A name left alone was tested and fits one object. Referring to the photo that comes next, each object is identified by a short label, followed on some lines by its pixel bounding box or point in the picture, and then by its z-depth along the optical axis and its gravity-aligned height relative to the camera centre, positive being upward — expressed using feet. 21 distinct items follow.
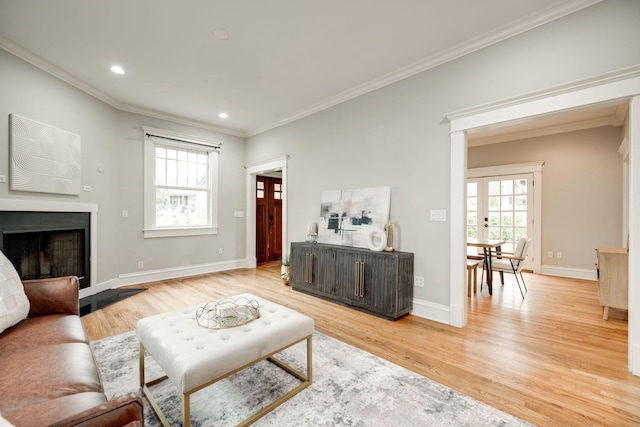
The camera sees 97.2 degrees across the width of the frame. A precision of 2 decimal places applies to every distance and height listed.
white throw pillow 5.23 -1.68
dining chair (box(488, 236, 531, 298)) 12.82 -2.27
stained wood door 21.36 -0.44
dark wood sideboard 9.86 -2.48
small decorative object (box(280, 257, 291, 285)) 15.00 -3.13
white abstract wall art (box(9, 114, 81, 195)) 9.76 +2.06
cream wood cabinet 9.37 -2.14
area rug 5.08 -3.71
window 15.37 +1.68
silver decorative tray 5.73 -2.19
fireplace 9.86 -1.21
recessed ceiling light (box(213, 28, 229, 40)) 8.50 +5.52
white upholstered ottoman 4.42 -2.35
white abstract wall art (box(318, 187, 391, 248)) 11.35 -0.02
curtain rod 15.22 +4.22
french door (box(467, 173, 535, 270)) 18.10 +0.42
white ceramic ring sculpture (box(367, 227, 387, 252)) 10.58 -0.98
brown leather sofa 2.65 -2.25
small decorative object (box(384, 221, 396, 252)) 10.78 -0.81
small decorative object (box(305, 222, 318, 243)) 13.75 -0.95
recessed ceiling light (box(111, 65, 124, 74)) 10.66 +5.50
